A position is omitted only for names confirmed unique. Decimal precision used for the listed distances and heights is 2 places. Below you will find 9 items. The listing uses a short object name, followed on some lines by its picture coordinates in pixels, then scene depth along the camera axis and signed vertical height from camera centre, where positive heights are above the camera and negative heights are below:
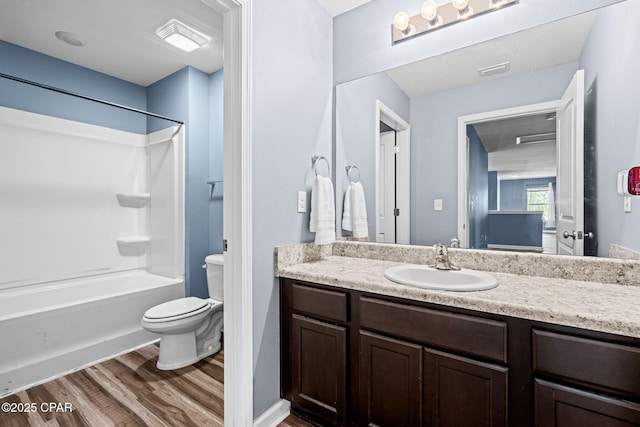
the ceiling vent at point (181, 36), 2.19 +1.35
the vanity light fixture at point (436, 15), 1.50 +1.04
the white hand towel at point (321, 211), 1.73 +0.01
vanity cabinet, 0.88 -0.55
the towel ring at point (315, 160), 1.86 +0.32
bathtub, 1.93 -0.80
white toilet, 2.07 -0.85
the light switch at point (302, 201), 1.75 +0.07
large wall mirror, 1.24 +0.39
